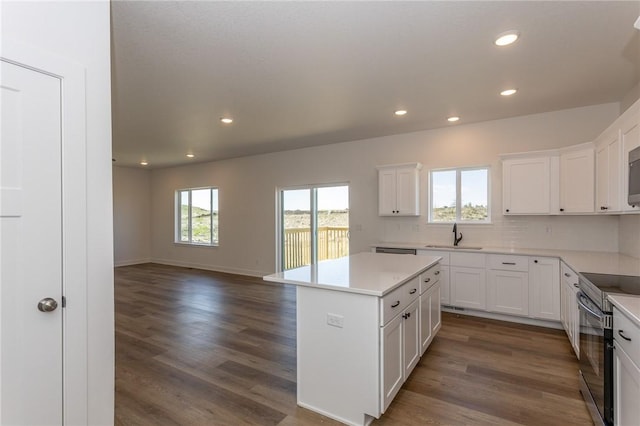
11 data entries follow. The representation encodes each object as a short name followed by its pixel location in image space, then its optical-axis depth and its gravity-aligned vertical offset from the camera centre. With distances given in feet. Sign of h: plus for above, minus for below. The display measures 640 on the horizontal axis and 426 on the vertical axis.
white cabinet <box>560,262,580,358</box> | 9.02 -3.04
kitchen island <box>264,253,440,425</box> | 6.48 -2.83
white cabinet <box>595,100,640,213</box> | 8.20 +1.50
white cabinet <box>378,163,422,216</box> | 15.90 +1.12
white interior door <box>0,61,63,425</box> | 4.46 -0.50
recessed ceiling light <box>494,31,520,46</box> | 7.38 +4.16
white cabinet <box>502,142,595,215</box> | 11.39 +1.17
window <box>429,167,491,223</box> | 15.16 +0.79
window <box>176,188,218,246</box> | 25.94 -0.33
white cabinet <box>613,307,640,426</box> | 4.83 -2.65
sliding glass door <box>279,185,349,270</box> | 19.72 -0.83
